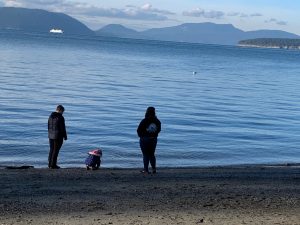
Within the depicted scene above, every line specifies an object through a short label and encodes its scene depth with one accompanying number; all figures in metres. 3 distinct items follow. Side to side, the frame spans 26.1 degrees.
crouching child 16.42
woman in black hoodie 14.78
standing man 15.80
